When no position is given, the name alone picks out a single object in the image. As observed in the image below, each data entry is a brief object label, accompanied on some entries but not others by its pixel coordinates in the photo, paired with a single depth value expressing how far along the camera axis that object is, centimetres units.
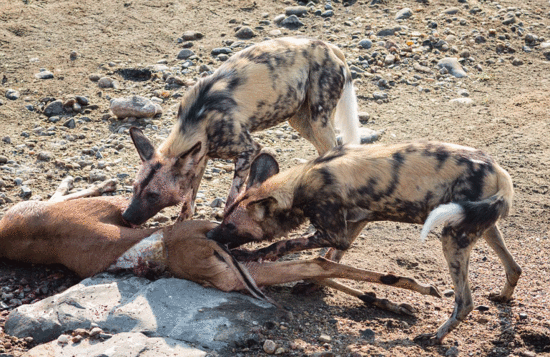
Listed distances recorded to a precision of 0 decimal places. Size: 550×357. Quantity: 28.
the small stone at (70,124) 1595
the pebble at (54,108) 1634
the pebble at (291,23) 1997
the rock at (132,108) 1605
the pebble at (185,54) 1866
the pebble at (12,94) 1684
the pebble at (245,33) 1941
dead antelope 1020
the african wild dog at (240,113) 1177
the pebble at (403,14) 2048
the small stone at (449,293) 1124
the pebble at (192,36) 1952
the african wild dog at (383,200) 966
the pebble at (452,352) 961
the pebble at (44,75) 1767
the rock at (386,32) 1973
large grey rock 923
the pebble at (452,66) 1852
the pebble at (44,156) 1464
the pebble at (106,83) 1737
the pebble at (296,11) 2050
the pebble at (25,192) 1343
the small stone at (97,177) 1409
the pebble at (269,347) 906
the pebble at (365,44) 1920
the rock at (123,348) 870
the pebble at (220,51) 1870
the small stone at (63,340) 905
